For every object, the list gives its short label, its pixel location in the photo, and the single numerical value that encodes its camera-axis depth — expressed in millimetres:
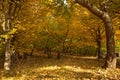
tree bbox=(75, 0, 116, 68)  6067
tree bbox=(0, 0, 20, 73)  6858
